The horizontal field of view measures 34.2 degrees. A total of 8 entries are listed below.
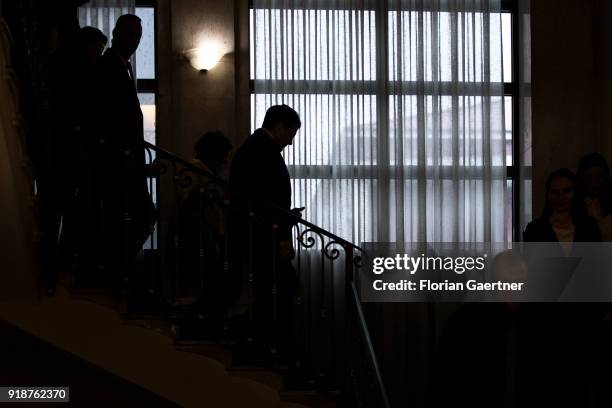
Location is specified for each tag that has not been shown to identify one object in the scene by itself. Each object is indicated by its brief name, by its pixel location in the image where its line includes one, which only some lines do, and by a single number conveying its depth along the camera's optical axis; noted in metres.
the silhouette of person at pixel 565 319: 6.24
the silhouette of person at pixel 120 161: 6.25
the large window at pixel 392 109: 9.89
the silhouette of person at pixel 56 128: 6.01
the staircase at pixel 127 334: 5.72
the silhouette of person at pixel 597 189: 7.59
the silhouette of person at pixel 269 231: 6.61
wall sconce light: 9.59
